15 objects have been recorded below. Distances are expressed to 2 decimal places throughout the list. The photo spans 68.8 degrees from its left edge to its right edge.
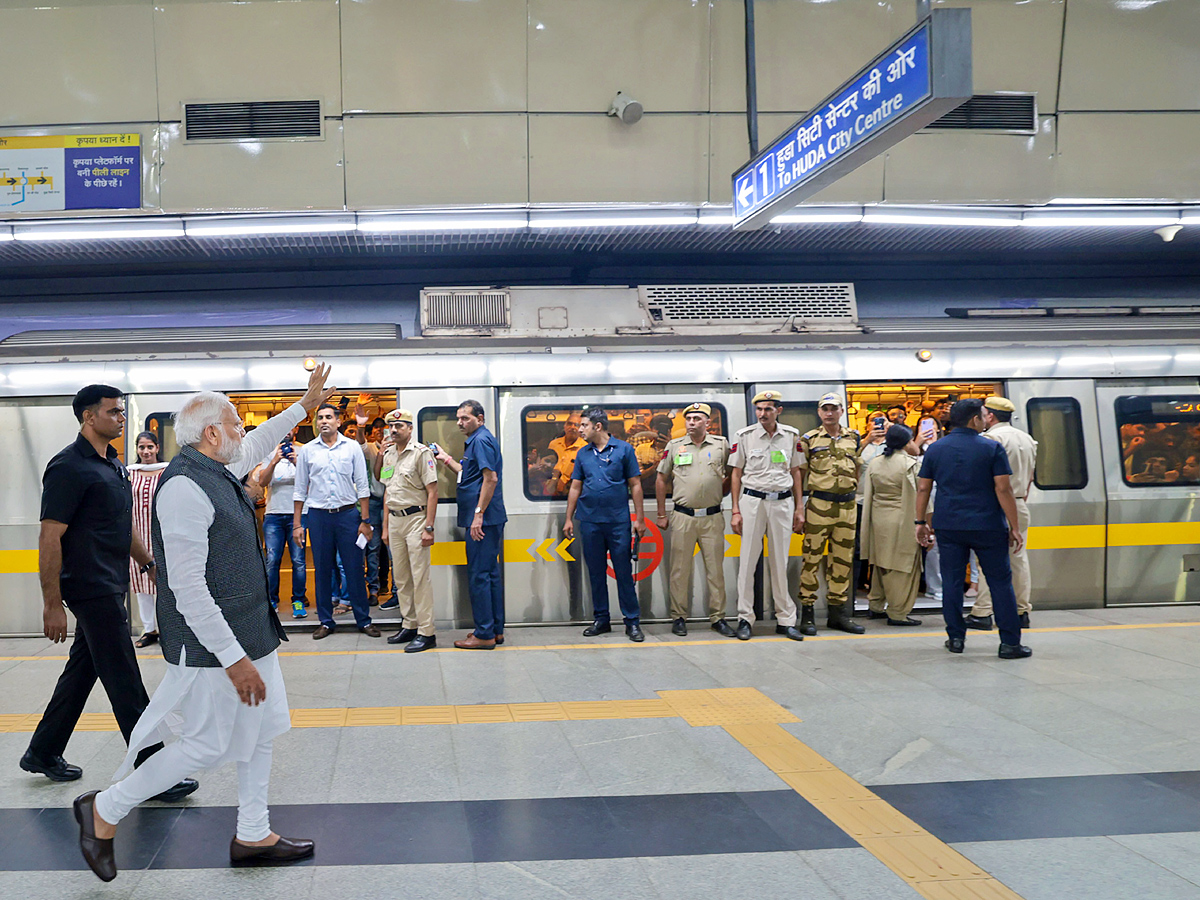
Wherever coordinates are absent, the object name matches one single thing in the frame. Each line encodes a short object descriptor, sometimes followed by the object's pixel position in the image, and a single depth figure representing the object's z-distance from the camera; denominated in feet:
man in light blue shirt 22.41
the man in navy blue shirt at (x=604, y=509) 22.16
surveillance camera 26.68
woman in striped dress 21.59
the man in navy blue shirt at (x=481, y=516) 21.02
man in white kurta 9.28
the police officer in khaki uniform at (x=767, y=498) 22.00
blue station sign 13.41
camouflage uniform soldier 22.82
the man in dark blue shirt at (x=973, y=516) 19.60
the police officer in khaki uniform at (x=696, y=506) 22.43
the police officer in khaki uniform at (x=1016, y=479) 22.21
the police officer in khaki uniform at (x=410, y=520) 21.61
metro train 23.22
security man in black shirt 12.10
